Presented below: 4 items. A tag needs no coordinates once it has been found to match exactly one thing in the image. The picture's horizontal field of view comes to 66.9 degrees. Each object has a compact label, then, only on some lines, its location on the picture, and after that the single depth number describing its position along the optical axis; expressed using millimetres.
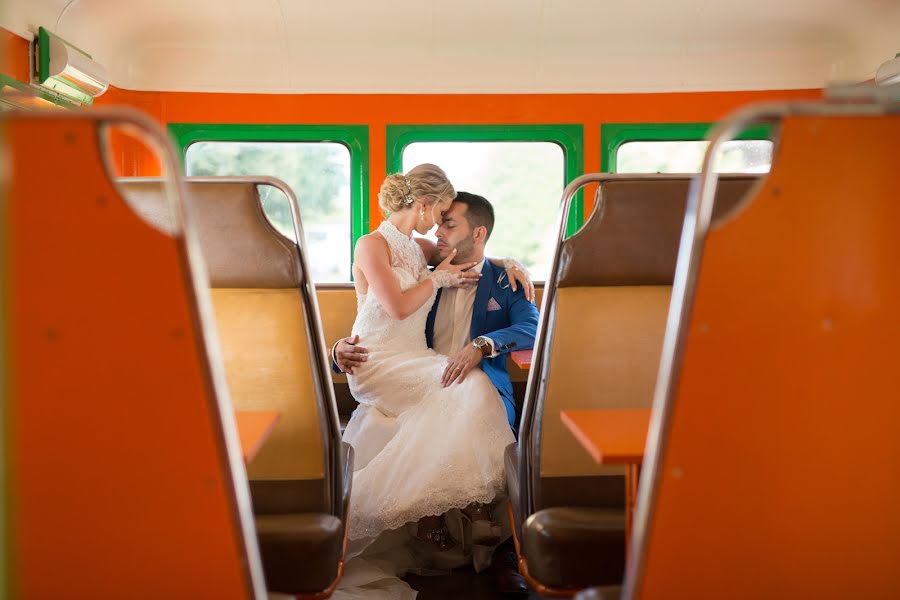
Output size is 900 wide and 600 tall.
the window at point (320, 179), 4785
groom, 2695
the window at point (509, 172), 4812
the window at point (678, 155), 4895
